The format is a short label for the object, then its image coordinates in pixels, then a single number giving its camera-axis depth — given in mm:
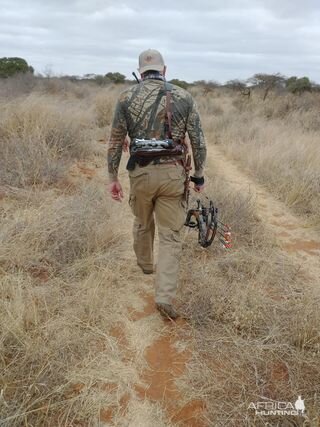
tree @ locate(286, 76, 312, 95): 21344
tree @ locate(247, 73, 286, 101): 21641
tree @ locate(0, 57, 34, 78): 23131
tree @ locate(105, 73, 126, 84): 33431
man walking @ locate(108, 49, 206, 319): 2828
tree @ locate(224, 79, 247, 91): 25484
